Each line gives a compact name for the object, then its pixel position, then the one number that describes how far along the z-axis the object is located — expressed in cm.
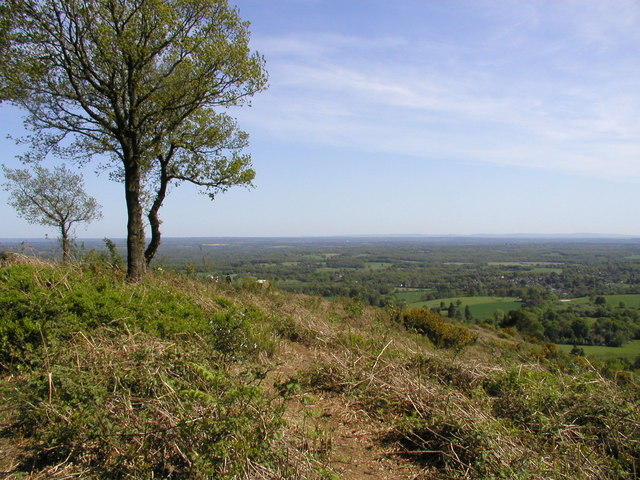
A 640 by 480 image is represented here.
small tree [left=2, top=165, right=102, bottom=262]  2762
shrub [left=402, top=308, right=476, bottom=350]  1209
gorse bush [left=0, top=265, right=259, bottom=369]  515
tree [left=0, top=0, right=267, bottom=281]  899
